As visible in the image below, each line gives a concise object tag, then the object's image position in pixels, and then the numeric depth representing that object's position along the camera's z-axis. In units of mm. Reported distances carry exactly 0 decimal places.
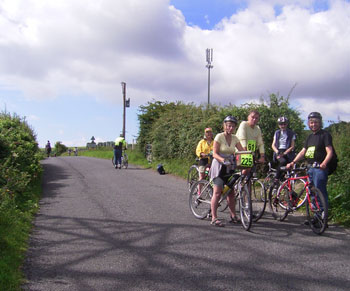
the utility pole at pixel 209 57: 45969
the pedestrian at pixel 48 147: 41769
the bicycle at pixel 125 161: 18597
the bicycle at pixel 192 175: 10610
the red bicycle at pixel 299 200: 5695
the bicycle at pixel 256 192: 6129
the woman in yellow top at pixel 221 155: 6188
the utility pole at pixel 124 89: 35500
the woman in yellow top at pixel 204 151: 8891
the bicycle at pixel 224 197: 5953
